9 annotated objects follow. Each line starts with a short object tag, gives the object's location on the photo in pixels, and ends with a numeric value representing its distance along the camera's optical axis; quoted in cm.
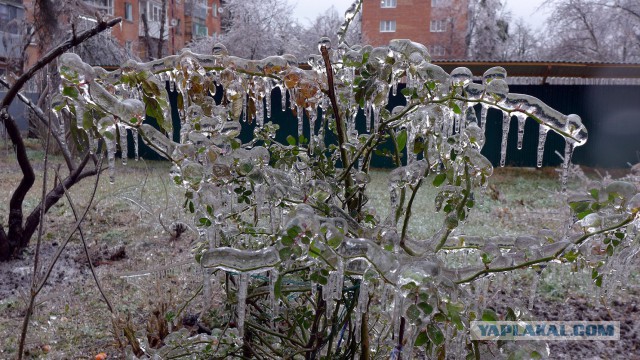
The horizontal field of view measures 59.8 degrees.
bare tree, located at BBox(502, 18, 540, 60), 2711
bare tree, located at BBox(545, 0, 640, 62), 2161
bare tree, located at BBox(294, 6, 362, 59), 2242
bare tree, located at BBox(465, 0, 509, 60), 2752
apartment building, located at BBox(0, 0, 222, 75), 1914
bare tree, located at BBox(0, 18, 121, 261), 396
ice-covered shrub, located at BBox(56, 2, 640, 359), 95
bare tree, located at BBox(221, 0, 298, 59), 2073
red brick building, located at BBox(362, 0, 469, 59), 2811
